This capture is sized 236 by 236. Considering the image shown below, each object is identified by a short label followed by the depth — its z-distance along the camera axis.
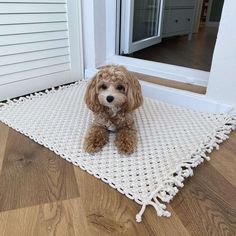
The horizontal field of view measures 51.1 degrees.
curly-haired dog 1.04
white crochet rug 0.88
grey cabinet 2.98
